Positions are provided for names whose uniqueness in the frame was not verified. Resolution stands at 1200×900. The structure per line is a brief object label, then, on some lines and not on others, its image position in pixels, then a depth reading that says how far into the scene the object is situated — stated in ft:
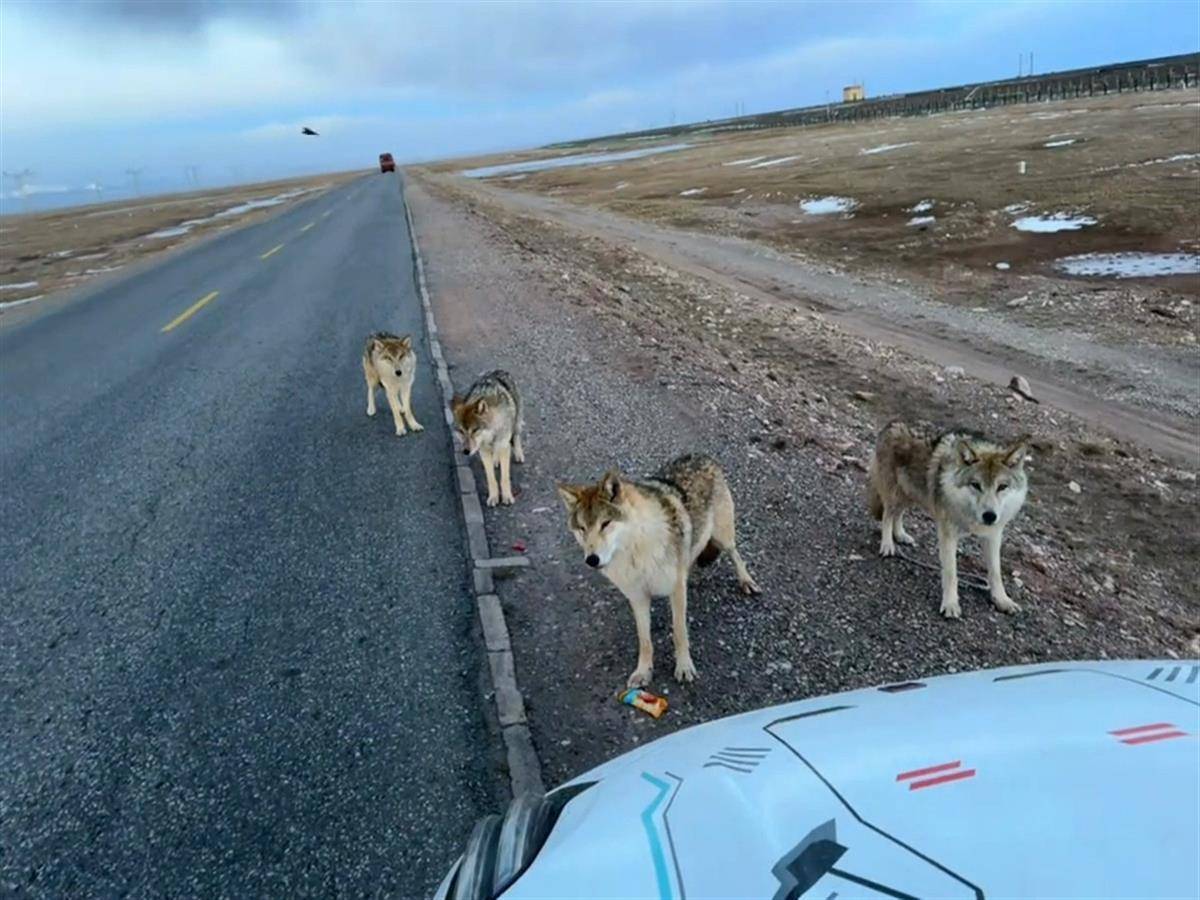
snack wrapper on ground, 14.19
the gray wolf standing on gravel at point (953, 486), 16.16
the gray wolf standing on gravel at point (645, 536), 13.92
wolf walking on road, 27.89
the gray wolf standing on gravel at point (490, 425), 22.34
